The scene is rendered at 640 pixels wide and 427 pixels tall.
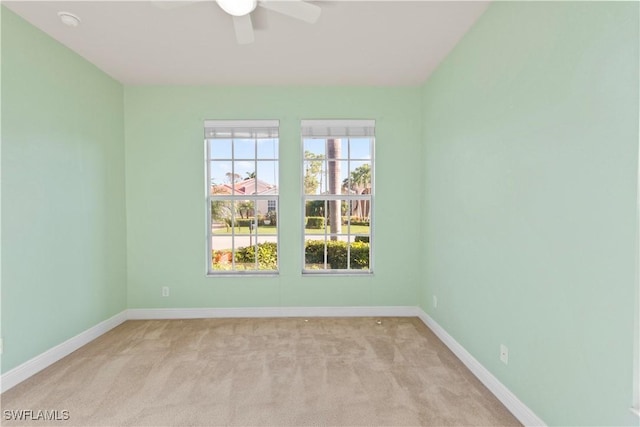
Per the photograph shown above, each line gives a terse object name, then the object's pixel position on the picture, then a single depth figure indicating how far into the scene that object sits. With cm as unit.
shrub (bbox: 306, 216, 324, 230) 377
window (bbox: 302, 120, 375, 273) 374
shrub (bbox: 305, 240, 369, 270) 380
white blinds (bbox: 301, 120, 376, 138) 365
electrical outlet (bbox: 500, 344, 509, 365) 205
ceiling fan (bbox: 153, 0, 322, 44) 192
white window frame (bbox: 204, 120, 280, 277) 363
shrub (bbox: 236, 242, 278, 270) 379
